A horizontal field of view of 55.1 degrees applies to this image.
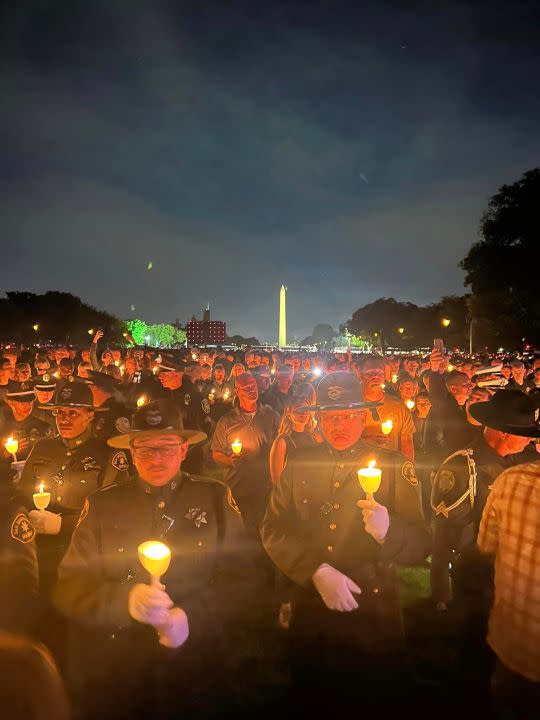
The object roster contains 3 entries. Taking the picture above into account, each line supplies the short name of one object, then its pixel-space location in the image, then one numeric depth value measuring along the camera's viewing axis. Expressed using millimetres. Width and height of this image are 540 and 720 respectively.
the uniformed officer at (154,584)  2990
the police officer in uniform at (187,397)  8695
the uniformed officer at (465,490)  4416
